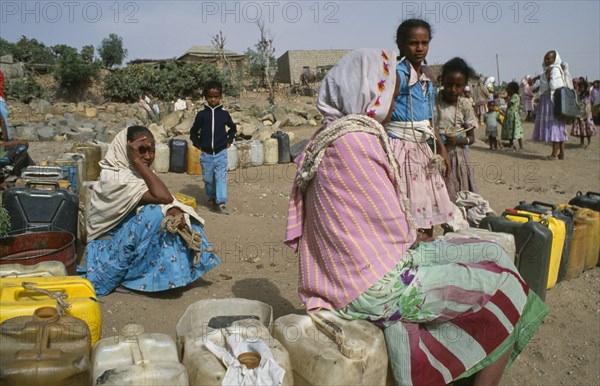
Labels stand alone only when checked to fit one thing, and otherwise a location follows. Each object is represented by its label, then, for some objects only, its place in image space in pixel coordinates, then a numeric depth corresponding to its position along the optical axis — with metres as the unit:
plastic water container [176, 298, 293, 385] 1.90
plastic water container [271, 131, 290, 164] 9.92
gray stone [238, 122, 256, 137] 11.39
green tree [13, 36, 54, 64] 31.66
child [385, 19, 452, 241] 3.67
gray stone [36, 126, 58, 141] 12.84
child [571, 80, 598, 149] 12.62
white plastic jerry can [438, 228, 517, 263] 3.37
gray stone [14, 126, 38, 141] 12.80
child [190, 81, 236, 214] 6.46
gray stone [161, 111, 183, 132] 13.24
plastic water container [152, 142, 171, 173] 8.90
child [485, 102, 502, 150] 12.04
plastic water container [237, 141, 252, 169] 9.46
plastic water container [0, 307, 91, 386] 1.67
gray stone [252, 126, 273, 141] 10.51
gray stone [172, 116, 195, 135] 11.68
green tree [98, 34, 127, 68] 38.03
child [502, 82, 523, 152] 11.72
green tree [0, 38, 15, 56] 30.47
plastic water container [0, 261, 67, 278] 2.66
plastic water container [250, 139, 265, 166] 9.61
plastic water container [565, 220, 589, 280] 4.57
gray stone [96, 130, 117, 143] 12.18
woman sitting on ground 3.69
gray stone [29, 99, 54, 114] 19.33
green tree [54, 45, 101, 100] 24.38
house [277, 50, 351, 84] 31.36
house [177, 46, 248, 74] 29.81
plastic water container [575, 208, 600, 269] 4.67
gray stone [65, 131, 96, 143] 12.64
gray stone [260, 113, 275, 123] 14.11
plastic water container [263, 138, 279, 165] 9.78
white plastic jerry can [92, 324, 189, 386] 1.76
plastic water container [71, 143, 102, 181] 7.09
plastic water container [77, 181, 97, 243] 4.54
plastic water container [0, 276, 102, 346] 2.15
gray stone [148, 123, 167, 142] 10.97
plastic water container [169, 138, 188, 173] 8.95
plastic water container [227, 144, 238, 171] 9.19
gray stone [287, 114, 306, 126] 14.27
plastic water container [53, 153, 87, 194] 5.47
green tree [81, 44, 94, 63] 27.00
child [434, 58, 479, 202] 4.89
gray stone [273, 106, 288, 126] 14.13
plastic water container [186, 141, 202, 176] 8.98
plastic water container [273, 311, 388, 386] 2.00
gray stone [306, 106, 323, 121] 15.16
